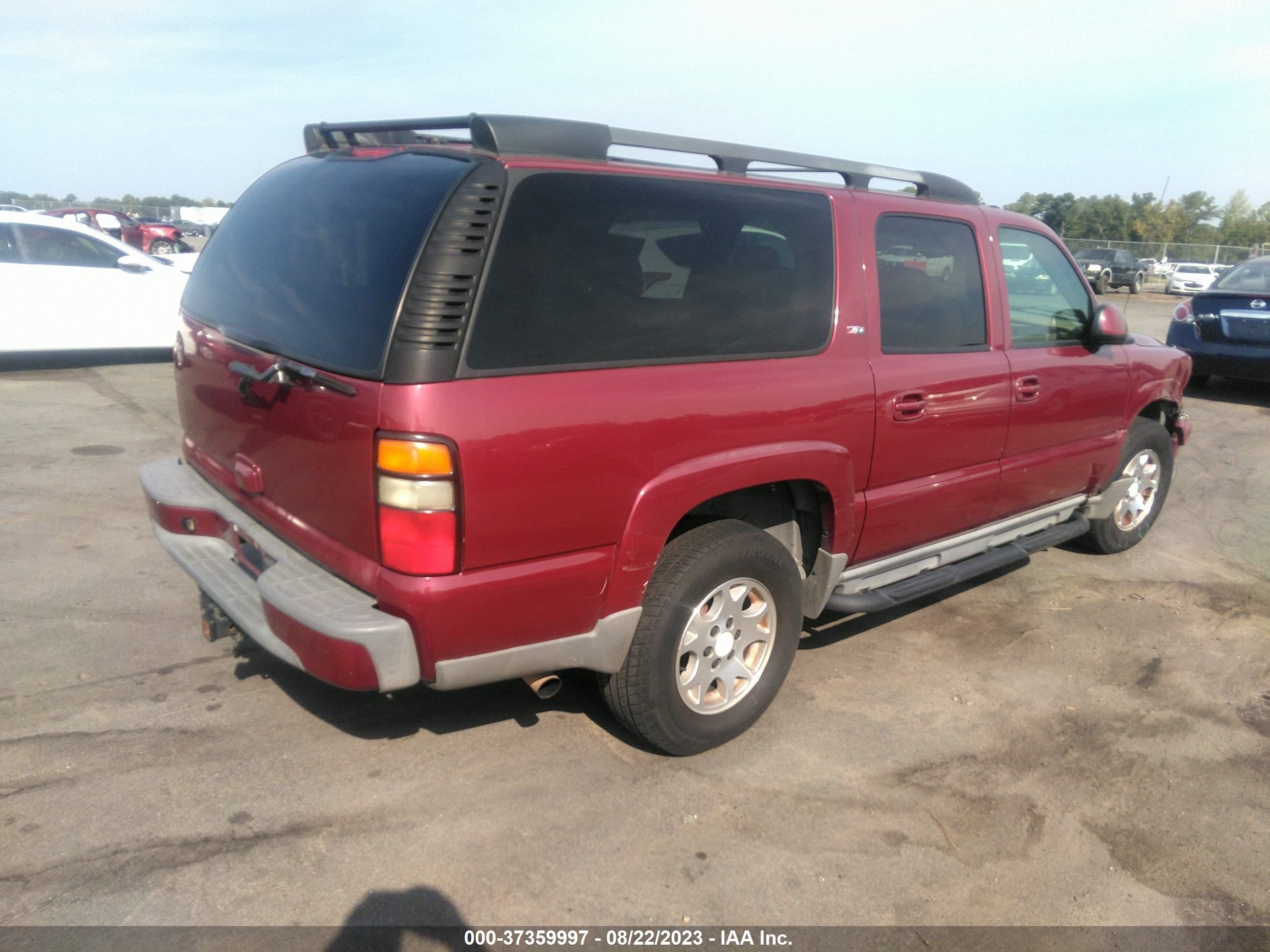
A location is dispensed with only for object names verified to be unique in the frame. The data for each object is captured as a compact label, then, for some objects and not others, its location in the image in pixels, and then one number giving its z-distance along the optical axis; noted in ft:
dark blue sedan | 32.76
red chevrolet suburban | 8.55
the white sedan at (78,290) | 32.99
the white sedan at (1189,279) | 104.43
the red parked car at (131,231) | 77.56
